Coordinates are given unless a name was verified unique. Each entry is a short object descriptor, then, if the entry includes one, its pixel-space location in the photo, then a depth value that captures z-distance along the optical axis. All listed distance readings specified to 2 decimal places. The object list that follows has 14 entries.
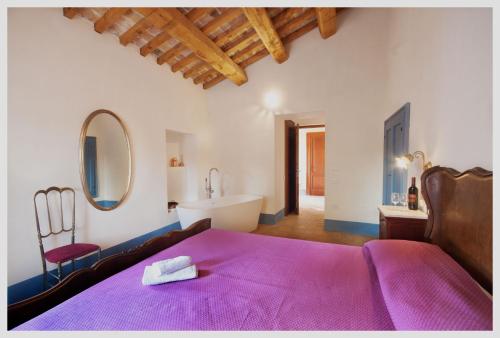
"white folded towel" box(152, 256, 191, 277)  1.20
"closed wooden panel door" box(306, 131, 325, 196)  7.00
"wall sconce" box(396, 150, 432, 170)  1.88
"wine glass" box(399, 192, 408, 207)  2.22
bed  0.84
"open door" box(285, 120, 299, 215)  4.82
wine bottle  1.97
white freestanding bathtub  3.17
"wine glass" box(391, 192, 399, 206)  2.17
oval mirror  2.40
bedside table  1.78
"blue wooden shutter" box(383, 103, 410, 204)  2.35
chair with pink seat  1.88
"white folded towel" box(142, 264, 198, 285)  1.15
